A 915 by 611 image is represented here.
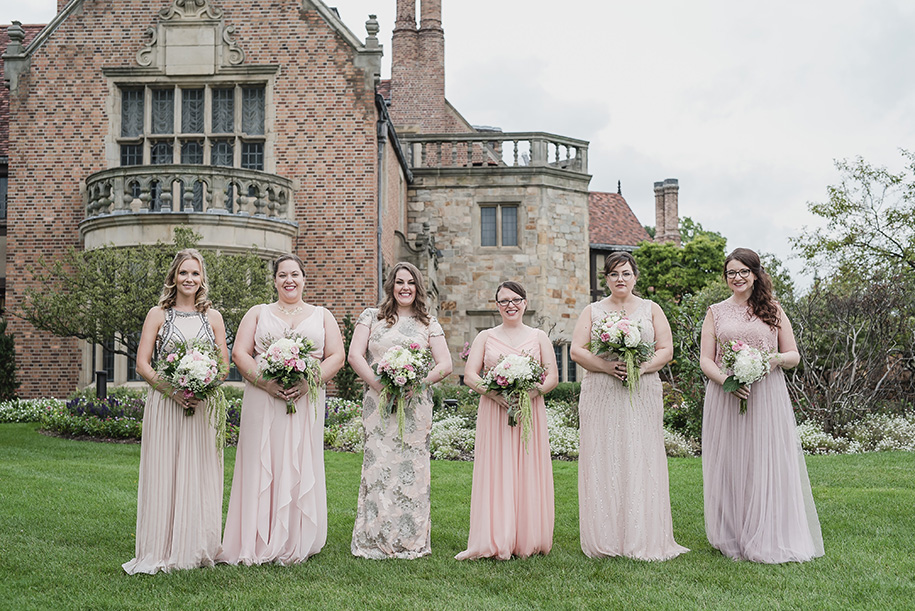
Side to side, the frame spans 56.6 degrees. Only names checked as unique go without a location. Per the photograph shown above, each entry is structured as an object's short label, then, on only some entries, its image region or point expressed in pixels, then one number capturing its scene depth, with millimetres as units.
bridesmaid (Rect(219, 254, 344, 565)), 5863
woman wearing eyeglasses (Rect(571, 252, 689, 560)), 5965
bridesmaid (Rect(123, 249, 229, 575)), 5680
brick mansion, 17266
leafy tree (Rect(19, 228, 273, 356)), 13070
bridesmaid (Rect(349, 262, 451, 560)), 6078
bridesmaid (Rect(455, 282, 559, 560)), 6023
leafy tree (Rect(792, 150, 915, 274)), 22656
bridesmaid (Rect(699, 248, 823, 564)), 5965
